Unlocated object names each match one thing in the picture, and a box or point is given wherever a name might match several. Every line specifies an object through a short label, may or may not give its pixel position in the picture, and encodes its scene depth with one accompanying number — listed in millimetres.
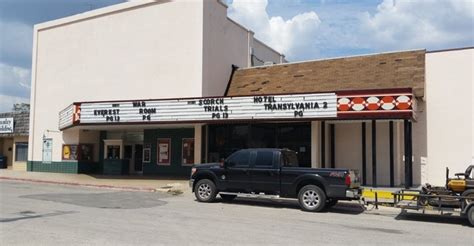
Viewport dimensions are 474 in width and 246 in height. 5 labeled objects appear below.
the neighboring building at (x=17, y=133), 35812
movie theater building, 21797
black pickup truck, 13922
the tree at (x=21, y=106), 71731
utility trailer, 11782
